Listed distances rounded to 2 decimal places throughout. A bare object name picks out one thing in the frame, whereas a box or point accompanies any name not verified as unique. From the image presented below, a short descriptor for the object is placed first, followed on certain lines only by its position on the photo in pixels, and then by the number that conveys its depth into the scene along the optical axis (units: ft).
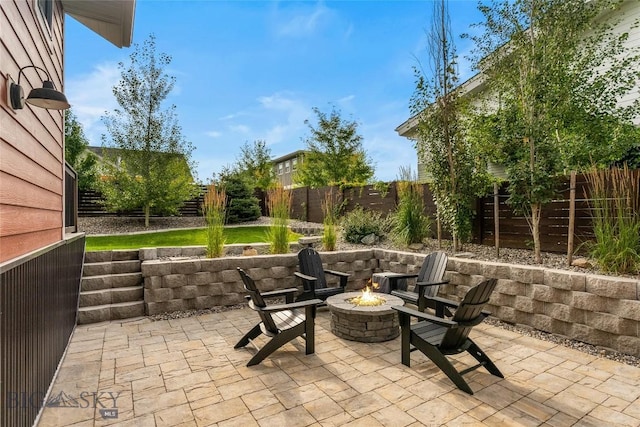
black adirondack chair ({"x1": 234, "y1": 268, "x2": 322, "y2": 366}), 9.97
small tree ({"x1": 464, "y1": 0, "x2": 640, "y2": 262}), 15.03
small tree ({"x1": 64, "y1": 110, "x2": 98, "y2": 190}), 45.52
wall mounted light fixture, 6.98
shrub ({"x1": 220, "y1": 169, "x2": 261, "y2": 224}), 37.58
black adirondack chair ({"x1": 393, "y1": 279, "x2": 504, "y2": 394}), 8.55
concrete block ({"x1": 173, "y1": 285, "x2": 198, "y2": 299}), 14.87
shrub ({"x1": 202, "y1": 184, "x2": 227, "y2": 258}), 16.37
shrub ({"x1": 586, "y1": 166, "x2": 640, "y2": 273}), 10.94
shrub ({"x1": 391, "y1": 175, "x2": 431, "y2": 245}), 19.30
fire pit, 11.37
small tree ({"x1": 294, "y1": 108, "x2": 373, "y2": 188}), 54.60
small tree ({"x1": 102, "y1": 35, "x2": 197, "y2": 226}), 32.40
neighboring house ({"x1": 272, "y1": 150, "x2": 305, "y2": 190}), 92.78
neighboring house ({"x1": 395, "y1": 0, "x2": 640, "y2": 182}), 21.40
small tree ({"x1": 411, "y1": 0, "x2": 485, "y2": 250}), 18.21
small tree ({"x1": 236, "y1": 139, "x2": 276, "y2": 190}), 71.92
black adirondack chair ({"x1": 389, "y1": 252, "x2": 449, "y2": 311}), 12.89
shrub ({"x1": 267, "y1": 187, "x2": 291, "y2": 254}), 17.92
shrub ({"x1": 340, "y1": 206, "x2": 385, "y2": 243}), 22.48
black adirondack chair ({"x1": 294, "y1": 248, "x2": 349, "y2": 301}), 14.07
